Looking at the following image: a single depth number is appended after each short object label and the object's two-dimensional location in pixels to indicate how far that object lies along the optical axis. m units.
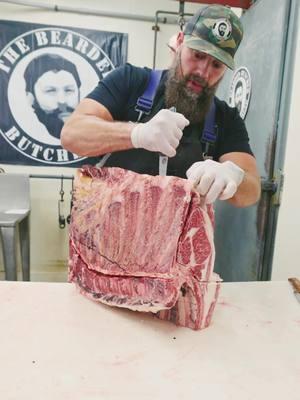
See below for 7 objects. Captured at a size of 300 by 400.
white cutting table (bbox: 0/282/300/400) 0.55
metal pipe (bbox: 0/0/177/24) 2.11
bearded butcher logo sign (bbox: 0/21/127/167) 2.16
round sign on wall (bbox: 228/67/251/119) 1.51
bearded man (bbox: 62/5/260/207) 0.92
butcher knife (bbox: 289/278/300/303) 0.89
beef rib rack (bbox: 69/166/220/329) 0.72
